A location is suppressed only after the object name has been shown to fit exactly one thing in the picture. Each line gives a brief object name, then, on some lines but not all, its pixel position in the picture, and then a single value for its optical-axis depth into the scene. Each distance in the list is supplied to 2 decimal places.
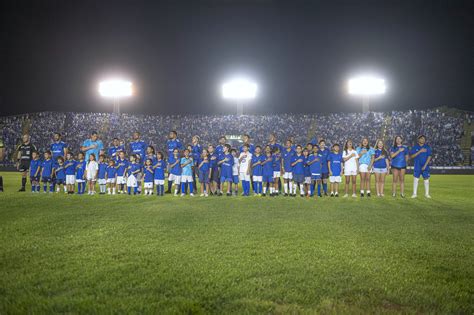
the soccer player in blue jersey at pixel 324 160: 11.04
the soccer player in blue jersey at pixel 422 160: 10.59
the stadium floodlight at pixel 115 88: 32.72
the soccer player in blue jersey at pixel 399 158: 10.61
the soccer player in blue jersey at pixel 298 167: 10.88
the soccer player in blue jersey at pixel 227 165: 11.17
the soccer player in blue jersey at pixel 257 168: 11.13
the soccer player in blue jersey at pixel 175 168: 11.28
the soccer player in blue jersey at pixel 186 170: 11.11
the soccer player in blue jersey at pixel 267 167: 11.01
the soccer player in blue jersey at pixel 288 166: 11.29
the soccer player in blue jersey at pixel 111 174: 11.84
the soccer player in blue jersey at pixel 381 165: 10.69
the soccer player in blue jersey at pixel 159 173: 11.32
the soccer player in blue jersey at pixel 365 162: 10.87
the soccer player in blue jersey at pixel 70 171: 11.80
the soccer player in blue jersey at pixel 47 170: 11.93
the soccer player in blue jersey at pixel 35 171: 11.73
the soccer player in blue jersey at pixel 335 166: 10.79
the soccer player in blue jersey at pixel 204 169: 11.14
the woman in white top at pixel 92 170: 11.82
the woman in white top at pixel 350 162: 10.66
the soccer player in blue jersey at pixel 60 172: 11.87
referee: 12.09
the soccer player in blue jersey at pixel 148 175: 11.36
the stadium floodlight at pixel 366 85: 32.09
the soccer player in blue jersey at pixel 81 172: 11.82
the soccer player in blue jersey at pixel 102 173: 12.05
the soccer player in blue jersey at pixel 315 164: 10.77
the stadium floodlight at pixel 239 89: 33.25
